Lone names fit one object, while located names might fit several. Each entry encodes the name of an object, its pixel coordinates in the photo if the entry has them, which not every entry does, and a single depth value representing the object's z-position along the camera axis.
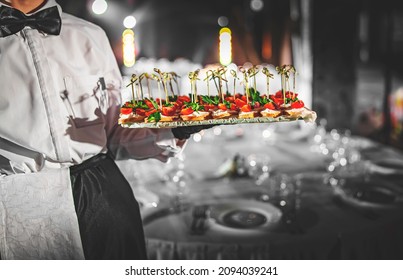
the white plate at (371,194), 2.21
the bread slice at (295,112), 1.60
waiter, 1.48
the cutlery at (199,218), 1.95
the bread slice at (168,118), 1.60
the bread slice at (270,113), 1.64
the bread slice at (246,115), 1.64
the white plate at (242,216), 1.95
